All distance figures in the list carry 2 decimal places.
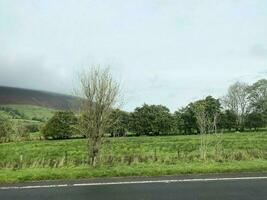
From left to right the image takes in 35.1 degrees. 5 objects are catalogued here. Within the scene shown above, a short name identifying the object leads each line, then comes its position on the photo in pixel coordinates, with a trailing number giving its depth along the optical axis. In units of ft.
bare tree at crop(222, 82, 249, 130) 358.80
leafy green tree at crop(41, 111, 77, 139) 299.58
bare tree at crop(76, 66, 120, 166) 59.67
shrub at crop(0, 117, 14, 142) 277.23
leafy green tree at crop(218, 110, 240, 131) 332.55
